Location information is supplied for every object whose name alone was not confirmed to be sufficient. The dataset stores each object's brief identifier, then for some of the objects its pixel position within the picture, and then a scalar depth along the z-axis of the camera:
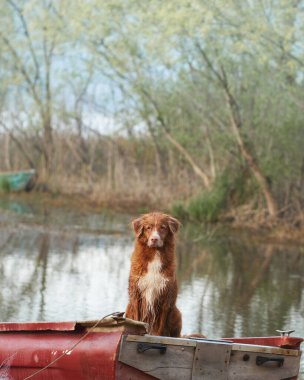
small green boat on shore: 49.24
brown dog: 10.80
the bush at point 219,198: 36.44
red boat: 10.02
